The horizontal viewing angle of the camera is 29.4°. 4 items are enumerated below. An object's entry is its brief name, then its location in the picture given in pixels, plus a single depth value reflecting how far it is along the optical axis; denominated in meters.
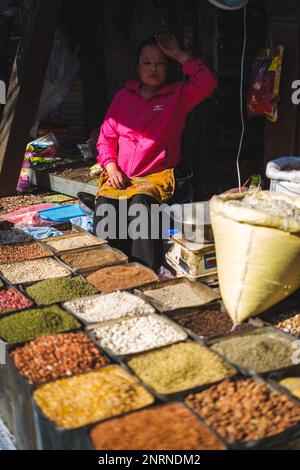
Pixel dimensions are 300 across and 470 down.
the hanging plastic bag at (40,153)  6.61
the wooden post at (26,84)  5.27
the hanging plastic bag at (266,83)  4.45
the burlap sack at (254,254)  2.74
